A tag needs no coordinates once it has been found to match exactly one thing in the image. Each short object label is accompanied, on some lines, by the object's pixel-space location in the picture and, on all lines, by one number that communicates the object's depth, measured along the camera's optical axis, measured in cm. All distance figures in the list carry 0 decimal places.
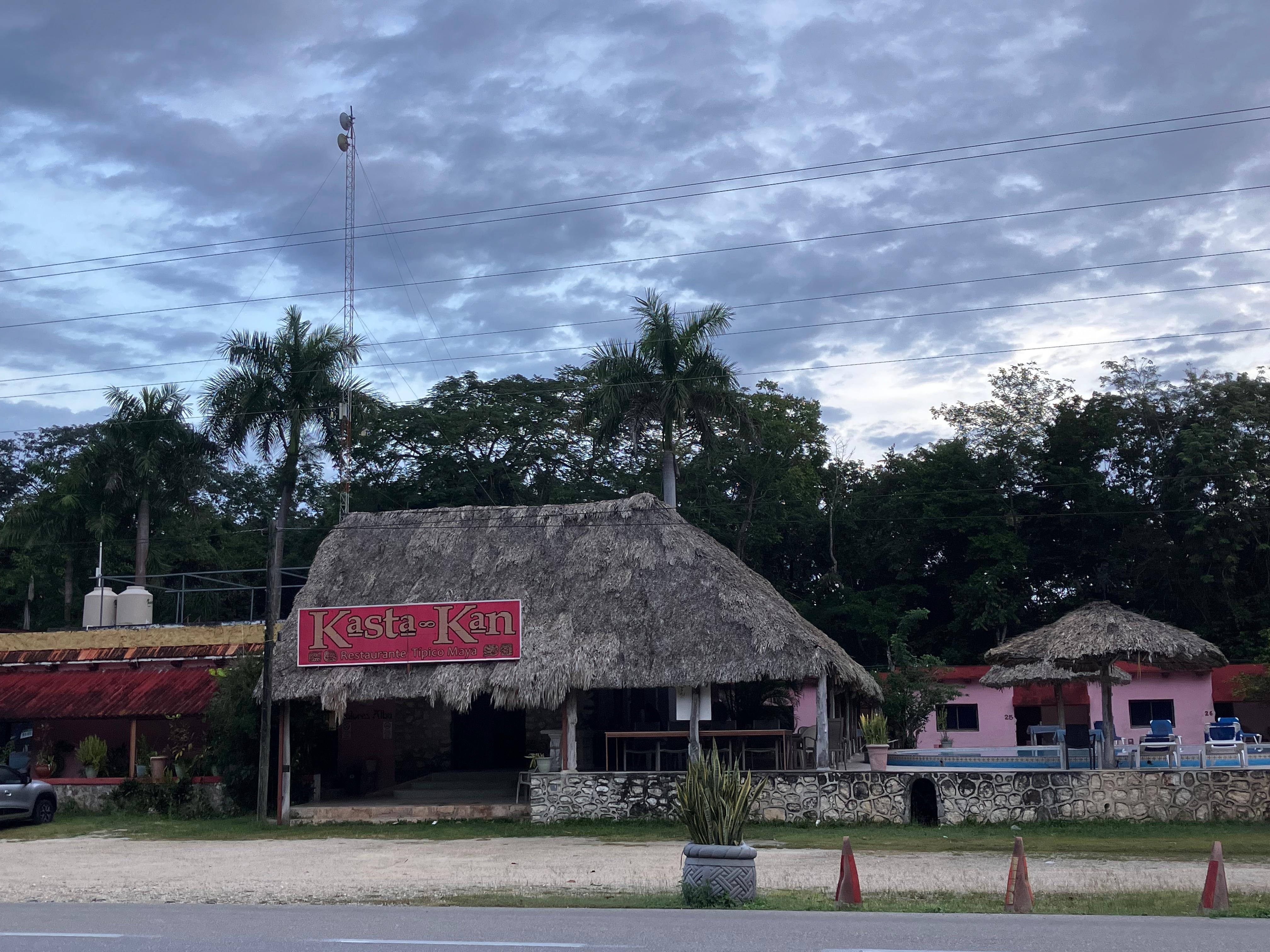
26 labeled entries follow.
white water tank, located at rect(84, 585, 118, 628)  3113
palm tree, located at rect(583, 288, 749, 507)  3188
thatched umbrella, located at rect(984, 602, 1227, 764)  1989
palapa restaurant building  2134
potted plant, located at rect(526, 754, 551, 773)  2191
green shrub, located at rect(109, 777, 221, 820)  2358
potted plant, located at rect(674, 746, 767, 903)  1127
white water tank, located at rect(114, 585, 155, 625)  3119
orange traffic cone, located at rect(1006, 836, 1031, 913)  1091
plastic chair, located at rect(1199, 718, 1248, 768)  1973
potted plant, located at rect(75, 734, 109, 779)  2562
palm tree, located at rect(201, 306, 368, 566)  4022
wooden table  2148
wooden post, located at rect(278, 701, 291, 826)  2217
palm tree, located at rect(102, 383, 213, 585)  4134
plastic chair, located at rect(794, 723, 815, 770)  2283
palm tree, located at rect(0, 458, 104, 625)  4309
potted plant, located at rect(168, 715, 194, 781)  2498
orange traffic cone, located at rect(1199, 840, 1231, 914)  1058
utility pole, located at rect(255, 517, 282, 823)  2184
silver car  2220
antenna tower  3762
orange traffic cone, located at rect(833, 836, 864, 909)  1120
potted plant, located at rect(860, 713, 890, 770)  2161
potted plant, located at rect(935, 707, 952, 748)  3376
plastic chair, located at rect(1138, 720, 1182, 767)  2014
